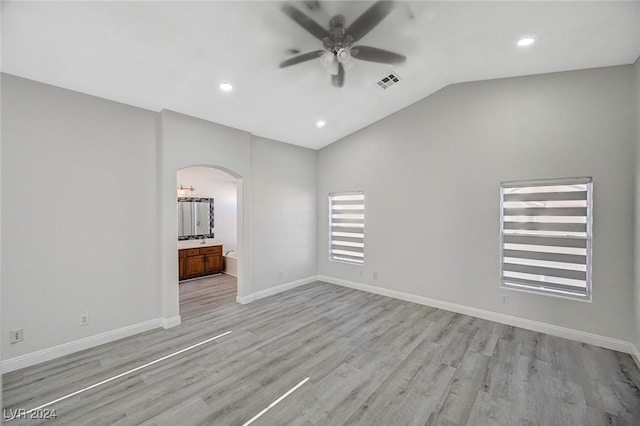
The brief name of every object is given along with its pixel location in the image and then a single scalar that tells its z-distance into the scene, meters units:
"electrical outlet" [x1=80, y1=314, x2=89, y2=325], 3.06
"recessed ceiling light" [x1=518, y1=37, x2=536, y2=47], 2.82
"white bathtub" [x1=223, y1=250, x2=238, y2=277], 6.71
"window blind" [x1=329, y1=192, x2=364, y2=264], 5.41
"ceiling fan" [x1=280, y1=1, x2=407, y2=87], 2.27
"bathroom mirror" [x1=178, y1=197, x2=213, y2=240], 6.65
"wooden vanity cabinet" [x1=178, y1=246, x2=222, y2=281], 6.08
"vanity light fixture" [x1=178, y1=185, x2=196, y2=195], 6.58
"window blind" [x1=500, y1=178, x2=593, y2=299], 3.27
